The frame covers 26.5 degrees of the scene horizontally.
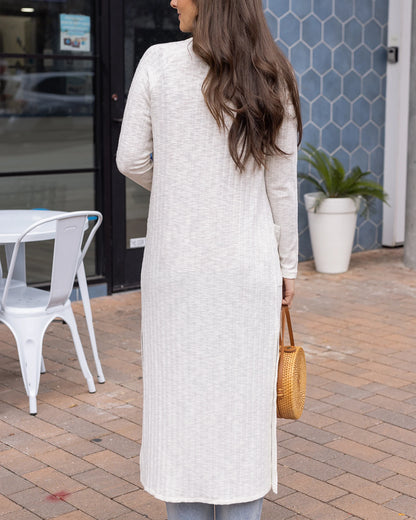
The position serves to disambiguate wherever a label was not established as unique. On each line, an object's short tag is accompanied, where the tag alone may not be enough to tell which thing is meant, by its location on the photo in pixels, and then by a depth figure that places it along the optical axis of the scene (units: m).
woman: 2.00
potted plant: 6.86
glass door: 5.99
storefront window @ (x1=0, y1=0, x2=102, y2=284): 5.52
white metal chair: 3.84
